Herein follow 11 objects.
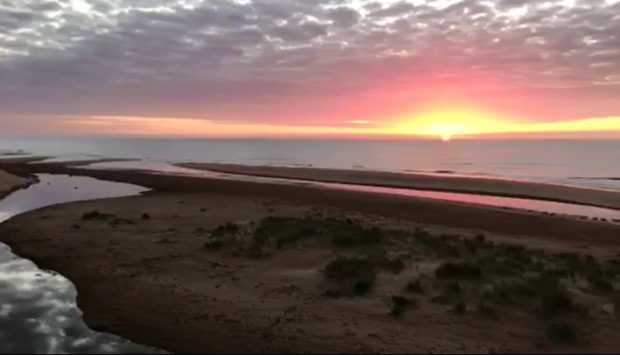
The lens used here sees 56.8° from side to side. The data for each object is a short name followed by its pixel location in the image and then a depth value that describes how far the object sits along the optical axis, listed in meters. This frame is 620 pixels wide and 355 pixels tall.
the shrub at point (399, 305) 14.25
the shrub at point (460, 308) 14.20
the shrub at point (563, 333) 12.35
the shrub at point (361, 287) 16.03
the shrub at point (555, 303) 14.12
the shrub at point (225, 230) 25.15
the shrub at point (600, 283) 15.97
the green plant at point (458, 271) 16.92
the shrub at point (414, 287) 15.91
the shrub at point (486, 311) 13.95
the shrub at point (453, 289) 15.57
